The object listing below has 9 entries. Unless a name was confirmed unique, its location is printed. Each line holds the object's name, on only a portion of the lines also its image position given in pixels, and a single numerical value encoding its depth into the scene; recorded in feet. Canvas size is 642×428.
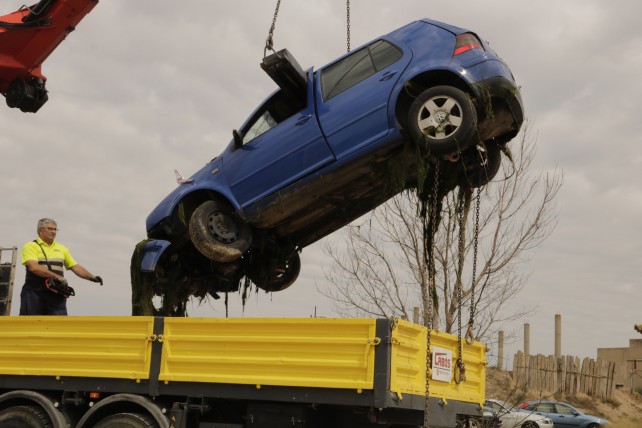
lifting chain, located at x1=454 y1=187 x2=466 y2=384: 23.03
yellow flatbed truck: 19.83
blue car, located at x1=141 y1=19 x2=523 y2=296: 24.81
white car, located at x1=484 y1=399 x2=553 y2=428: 68.23
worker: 27.48
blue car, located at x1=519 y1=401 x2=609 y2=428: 76.64
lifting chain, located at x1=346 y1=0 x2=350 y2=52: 32.80
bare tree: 47.01
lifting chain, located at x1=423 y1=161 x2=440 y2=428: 25.26
